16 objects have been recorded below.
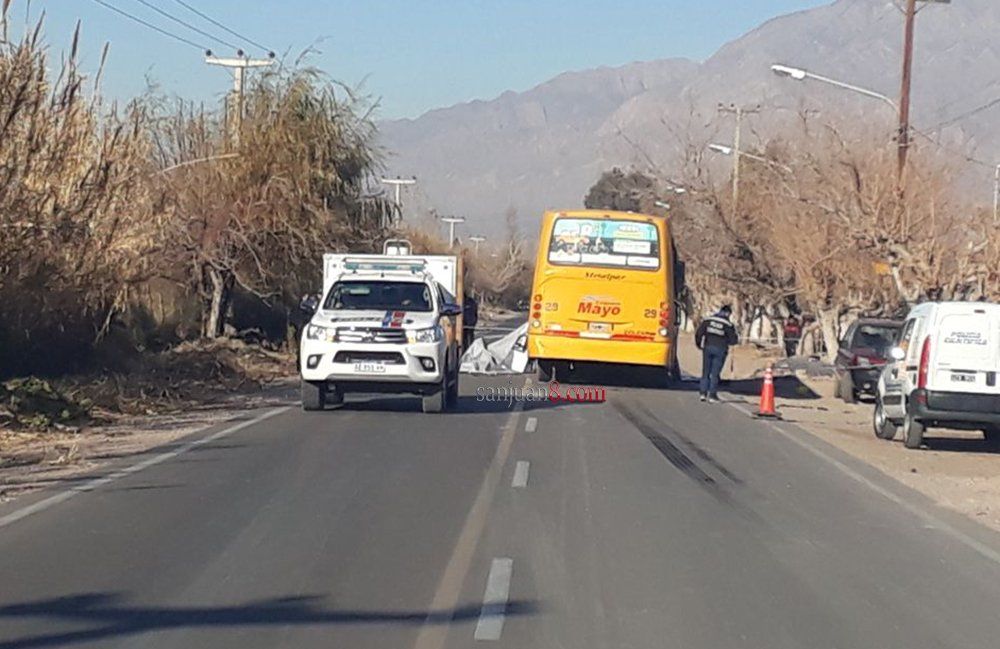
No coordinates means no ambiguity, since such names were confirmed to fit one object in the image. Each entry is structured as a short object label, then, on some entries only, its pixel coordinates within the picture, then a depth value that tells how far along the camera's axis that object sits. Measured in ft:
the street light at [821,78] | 95.24
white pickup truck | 63.62
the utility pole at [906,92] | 92.89
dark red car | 90.68
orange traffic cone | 74.67
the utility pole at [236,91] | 111.75
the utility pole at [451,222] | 366.74
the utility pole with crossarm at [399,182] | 244.87
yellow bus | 85.81
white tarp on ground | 107.24
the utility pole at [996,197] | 96.95
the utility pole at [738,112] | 178.76
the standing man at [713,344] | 81.41
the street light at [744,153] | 105.14
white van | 58.44
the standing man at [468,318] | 105.91
